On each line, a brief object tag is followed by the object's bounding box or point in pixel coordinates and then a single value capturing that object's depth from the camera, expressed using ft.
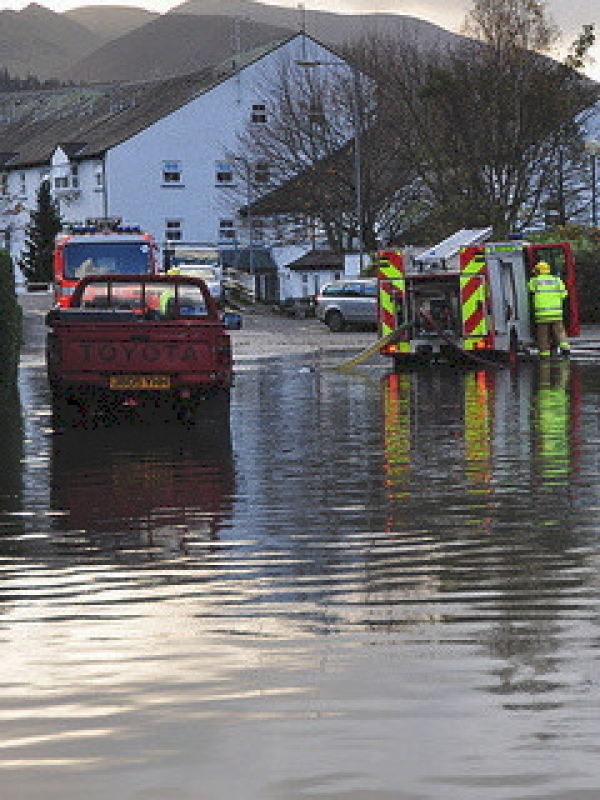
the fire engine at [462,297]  112.16
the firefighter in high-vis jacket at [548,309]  113.09
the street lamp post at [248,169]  289.94
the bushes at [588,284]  172.24
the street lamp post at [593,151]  214.69
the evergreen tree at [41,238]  353.72
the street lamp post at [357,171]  231.50
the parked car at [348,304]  206.28
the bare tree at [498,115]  202.90
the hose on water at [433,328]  112.16
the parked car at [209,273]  210.59
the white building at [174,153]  350.84
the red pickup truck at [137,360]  68.18
